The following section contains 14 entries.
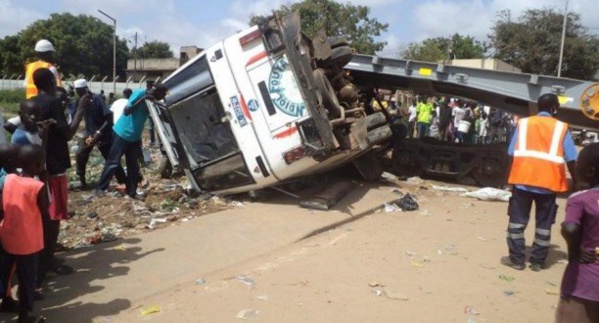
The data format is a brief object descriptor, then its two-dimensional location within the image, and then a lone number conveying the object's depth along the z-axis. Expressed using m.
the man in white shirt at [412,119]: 15.73
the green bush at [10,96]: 27.96
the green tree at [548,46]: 31.98
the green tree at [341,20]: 30.05
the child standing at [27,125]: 3.77
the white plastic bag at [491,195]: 7.77
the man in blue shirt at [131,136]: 6.39
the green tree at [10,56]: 47.94
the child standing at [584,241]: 2.51
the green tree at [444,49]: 33.88
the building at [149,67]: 40.09
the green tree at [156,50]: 59.84
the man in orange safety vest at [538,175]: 4.65
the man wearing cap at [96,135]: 7.12
